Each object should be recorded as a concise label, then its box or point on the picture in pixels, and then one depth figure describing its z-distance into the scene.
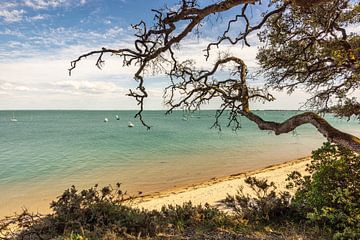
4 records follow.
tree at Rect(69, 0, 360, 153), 4.64
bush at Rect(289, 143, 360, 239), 5.04
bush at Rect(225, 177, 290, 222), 6.19
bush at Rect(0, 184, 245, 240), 5.23
